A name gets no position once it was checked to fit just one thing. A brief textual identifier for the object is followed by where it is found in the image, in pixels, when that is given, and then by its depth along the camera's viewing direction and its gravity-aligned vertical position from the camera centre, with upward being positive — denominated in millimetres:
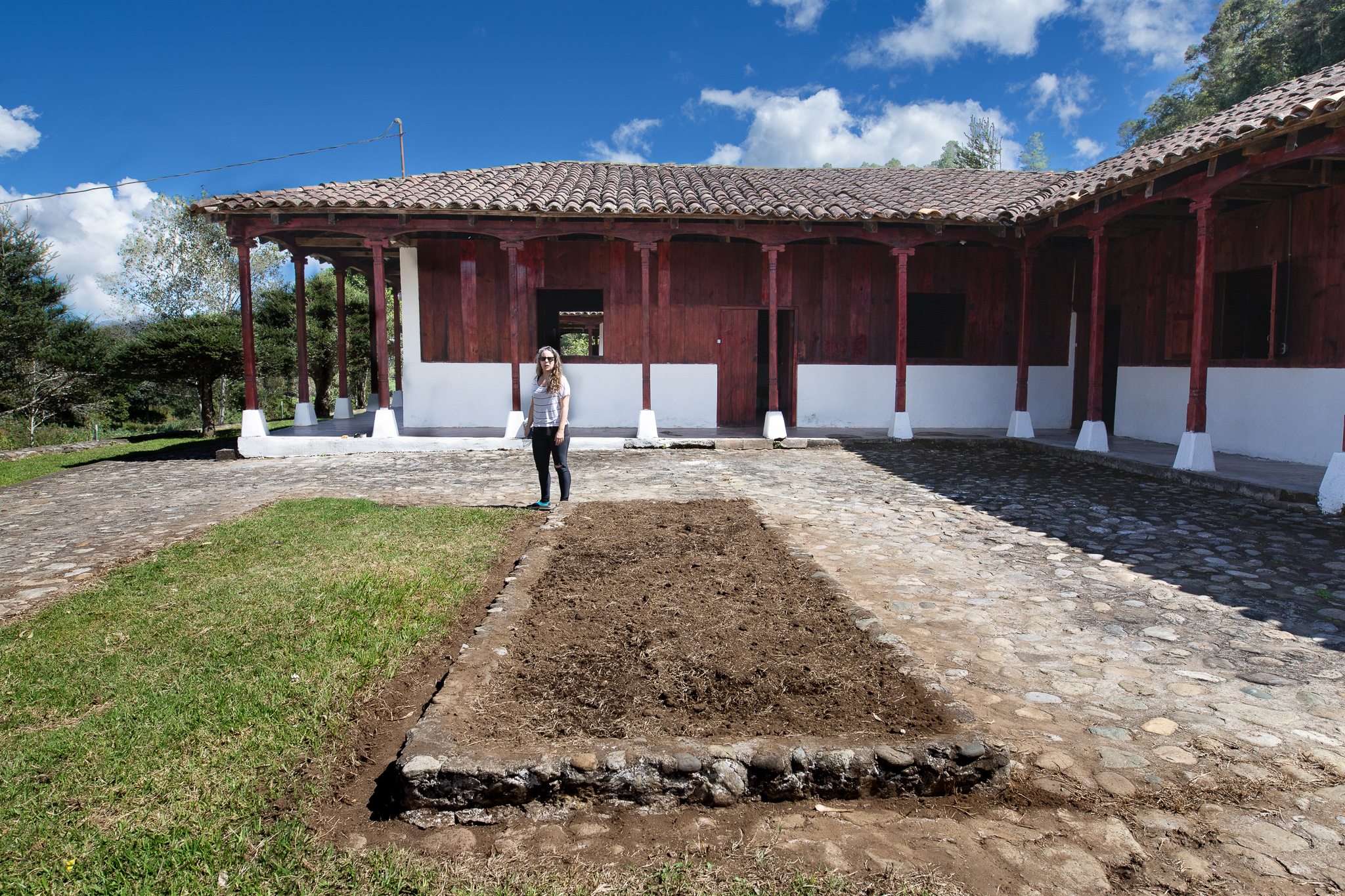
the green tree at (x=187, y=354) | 16516 +623
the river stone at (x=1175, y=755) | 2702 -1349
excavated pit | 2477 -1239
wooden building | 10594 +1506
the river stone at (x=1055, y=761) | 2666 -1347
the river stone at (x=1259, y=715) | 2971 -1335
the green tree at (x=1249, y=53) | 19562 +9399
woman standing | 6977 -255
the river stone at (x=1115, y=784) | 2523 -1359
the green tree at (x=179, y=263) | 28594 +4507
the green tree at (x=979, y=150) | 41531 +12506
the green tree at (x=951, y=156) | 43438 +13123
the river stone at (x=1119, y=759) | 2686 -1353
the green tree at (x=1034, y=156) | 46188 +13481
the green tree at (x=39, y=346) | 20359 +1031
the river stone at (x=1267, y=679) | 3328 -1326
